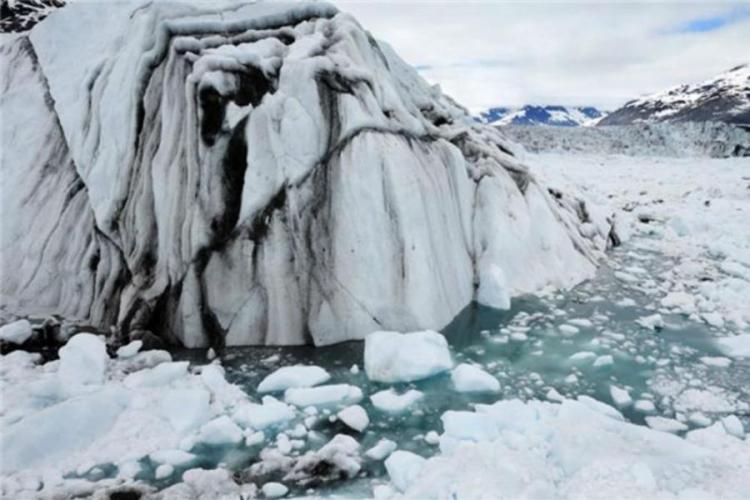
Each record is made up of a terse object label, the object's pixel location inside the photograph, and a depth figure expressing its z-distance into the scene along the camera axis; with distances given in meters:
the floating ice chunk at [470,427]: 3.71
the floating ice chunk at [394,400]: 4.23
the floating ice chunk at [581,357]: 5.09
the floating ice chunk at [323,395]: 4.28
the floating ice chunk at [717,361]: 4.98
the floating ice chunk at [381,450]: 3.61
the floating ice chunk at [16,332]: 5.16
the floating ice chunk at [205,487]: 3.24
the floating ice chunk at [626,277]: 7.56
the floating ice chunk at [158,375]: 4.43
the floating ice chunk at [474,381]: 4.51
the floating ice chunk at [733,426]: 3.83
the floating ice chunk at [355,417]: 3.94
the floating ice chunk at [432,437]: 3.78
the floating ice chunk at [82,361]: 4.40
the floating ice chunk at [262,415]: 3.96
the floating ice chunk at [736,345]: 5.20
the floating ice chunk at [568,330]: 5.73
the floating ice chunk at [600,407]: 4.09
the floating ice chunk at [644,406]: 4.21
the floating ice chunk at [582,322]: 5.95
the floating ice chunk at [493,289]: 6.46
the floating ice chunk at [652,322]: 5.89
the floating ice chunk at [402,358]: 4.66
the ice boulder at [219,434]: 3.76
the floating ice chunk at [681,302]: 6.40
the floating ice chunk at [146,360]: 4.84
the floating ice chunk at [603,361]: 4.98
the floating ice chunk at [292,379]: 4.49
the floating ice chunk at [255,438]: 3.76
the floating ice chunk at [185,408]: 3.90
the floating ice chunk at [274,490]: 3.23
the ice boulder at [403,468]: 3.27
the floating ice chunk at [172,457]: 3.54
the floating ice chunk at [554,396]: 4.33
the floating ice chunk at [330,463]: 3.43
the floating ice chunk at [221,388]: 4.28
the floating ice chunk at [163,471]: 3.43
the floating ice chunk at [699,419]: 3.98
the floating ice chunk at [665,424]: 3.91
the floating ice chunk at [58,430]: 3.50
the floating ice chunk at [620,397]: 4.32
